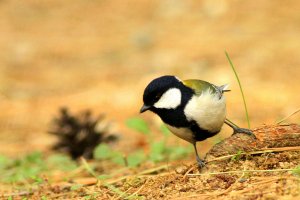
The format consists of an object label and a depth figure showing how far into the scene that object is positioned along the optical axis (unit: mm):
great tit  7180
